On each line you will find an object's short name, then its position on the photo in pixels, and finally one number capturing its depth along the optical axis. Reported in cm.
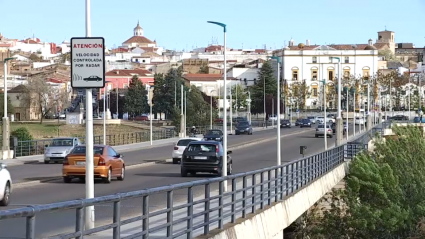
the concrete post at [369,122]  10262
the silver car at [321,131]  9706
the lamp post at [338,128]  6843
